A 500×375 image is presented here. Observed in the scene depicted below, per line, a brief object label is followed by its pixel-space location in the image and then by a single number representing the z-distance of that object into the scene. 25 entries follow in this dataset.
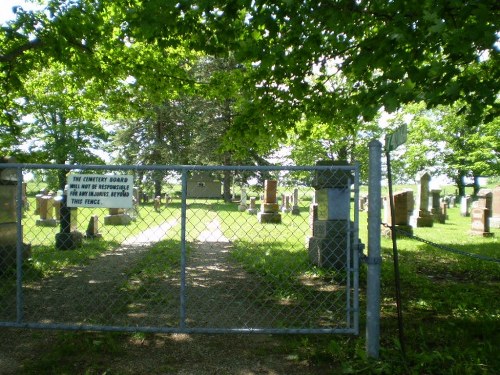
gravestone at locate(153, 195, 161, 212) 23.31
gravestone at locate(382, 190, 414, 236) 12.99
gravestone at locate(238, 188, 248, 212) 23.82
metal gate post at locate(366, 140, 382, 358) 3.33
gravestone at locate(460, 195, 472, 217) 24.75
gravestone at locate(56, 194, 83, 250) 9.84
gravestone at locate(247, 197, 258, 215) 22.17
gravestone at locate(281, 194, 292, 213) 23.31
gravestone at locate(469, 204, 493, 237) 13.87
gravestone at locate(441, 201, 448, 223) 19.73
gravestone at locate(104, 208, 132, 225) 15.08
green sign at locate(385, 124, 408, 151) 3.33
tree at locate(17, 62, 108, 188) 25.80
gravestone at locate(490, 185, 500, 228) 17.20
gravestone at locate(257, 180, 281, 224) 17.06
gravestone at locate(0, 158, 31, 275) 7.21
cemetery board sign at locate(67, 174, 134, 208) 3.64
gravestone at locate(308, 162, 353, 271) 7.18
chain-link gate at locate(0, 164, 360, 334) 3.72
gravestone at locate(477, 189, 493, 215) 16.91
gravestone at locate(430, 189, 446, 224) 19.50
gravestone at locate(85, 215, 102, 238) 11.77
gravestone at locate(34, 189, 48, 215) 15.64
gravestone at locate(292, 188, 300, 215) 21.41
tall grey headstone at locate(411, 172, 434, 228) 17.11
